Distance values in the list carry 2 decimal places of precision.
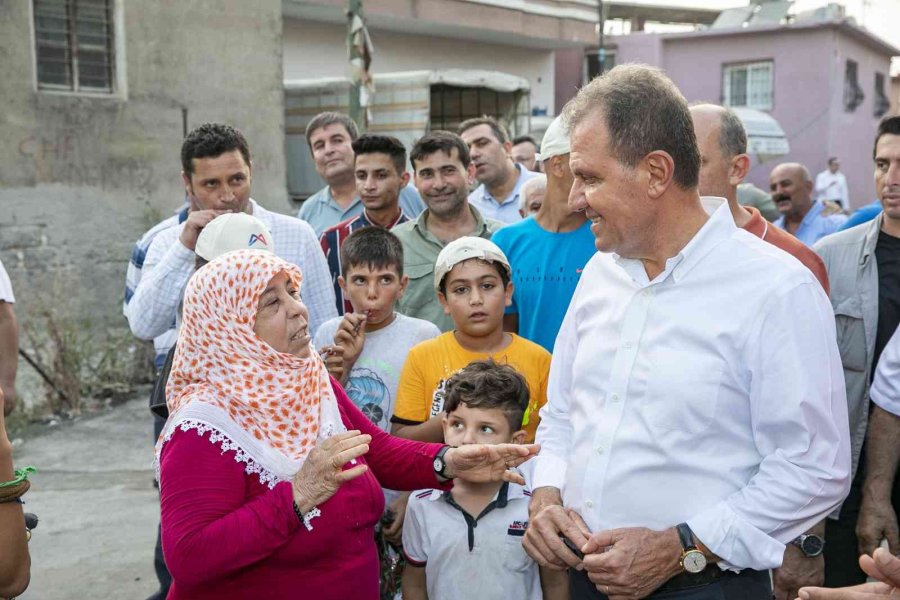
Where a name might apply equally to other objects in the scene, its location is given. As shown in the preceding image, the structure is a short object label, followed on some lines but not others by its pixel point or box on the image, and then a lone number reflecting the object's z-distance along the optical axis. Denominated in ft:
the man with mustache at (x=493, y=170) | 21.45
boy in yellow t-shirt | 11.09
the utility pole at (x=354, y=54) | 27.55
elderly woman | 7.39
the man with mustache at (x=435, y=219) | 13.88
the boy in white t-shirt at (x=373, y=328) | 11.75
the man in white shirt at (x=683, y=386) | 6.68
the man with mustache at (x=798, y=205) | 22.44
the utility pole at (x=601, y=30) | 69.31
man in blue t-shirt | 11.83
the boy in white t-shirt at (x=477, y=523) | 9.56
